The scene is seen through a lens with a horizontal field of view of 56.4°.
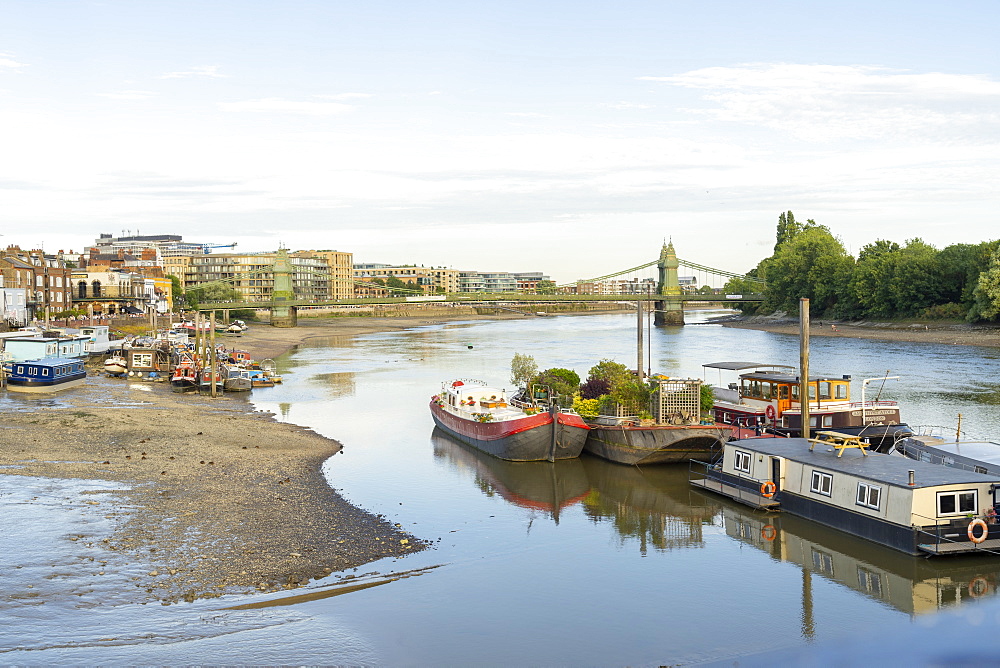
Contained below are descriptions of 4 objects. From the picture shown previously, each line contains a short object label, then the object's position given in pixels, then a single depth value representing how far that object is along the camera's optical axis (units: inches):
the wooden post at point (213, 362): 1997.8
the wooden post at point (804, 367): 1156.5
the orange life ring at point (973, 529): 786.8
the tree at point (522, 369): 1707.7
